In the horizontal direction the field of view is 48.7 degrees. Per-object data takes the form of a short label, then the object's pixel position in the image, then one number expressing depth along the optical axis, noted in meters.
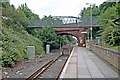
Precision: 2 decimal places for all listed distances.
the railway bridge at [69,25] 36.14
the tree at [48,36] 28.43
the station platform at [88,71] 5.89
